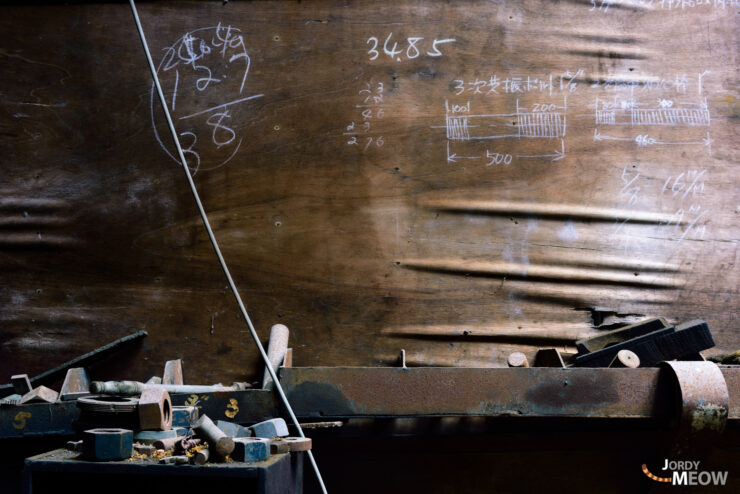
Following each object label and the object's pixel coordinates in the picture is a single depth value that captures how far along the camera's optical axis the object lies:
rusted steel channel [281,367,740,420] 1.62
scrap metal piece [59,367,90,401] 1.73
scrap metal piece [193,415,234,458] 1.25
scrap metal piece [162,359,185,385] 1.97
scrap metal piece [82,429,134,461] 1.23
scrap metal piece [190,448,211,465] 1.22
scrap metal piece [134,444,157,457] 1.28
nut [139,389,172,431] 1.34
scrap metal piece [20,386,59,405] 1.71
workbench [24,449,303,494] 1.21
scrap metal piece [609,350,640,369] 1.69
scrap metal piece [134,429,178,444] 1.33
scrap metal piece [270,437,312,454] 1.35
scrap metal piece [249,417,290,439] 1.42
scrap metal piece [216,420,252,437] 1.42
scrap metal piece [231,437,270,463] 1.26
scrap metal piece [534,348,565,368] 1.84
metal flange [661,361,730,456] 1.54
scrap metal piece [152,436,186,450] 1.31
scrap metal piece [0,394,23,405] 1.72
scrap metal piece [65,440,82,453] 1.34
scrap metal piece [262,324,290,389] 1.87
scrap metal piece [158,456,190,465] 1.22
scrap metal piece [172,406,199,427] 1.49
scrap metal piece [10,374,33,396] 1.80
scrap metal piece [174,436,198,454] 1.30
